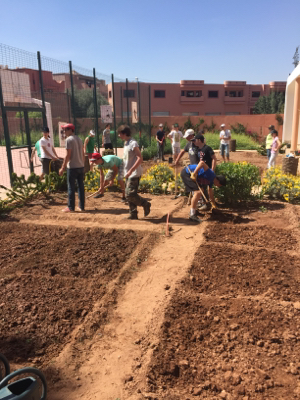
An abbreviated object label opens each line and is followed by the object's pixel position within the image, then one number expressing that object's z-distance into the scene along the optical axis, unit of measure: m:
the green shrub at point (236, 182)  6.82
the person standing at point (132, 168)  5.81
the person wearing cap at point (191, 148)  6.43
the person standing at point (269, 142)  10.75
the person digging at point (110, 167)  6.96
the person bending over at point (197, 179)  6.04
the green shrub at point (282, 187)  7.25
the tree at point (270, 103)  39.81
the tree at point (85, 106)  12.52
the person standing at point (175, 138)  13.10
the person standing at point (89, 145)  10.29
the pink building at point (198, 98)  41.81
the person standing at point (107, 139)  12.86
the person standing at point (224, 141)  13.22
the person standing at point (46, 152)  8.35
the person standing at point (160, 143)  14.85
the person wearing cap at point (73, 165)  6.60
